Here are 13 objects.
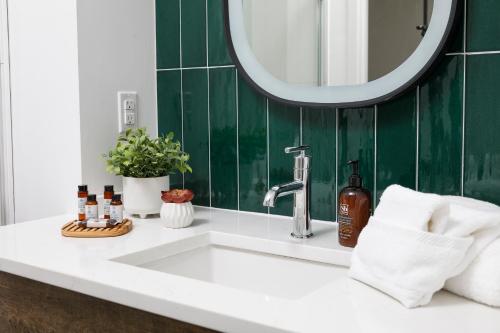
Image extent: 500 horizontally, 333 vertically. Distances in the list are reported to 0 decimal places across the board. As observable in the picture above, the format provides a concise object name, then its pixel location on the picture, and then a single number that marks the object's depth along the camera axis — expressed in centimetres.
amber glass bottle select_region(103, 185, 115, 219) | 151
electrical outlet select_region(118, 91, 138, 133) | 175
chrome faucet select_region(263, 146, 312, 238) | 137
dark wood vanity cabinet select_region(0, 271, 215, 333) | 100
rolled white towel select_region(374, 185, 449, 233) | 95
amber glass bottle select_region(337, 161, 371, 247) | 126
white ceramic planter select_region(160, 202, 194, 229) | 148
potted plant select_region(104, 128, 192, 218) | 157
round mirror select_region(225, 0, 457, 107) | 127
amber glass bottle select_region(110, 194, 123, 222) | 148
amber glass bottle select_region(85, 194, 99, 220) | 149
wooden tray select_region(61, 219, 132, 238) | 140
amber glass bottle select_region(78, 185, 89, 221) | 151
